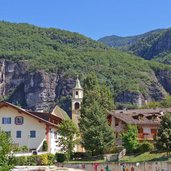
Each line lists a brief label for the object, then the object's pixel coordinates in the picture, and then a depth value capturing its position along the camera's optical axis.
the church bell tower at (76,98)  69.36
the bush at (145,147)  36.94
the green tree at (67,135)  40.71
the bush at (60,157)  38.06
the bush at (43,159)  36.34
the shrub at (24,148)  40.96
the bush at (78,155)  39.17
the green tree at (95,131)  38.56
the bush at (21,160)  35.20
